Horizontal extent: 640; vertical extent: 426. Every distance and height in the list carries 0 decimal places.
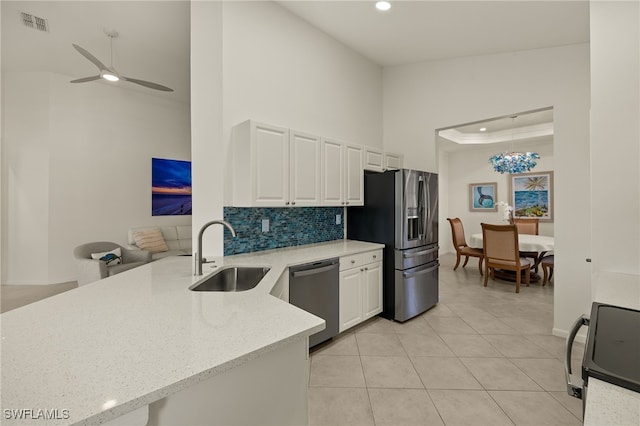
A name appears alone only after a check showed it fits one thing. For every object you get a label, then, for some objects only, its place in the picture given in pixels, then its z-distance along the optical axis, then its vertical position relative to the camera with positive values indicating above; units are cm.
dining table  458 -53
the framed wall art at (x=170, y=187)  554 +52
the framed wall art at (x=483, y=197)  706 +40
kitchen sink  206 -48
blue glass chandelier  502 +90
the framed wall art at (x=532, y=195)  638 +41
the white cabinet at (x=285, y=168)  255 +44
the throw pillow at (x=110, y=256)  390 -60
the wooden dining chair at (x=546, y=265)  456 -85
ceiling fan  343 +174
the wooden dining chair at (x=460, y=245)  538 -66
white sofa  520 -47
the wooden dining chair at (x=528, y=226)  584 -28
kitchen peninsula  66 -41
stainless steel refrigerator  320 -23
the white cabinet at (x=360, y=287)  284 -79
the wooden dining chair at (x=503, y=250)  436 -61
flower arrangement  570 +5
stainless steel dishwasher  239 -69
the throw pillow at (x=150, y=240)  498 -49
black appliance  69 -39
